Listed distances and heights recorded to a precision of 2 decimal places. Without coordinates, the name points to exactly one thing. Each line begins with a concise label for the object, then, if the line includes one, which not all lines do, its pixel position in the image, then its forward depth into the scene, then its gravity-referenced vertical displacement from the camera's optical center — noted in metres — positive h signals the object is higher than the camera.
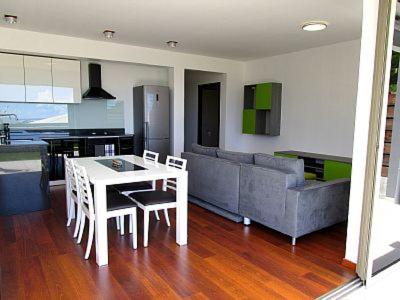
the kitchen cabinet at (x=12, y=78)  4.49 +0.55
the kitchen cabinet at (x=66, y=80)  4.91 +0.57
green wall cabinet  5.64 +0.18
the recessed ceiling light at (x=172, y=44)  4.74 +1.16
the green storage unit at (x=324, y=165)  4.11 -0.68
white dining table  2.50 -0.58
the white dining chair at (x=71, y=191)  3.01 -0.84
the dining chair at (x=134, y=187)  3.30 -0.82
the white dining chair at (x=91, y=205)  2.60 -0.80
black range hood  5.31 +0.51
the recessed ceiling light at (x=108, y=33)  4.14 +1.15
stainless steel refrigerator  5.54 -0.02
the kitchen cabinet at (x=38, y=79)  4.69 +0.56
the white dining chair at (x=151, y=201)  2.86 -0.82
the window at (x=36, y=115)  4.96 -0.01
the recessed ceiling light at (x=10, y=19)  3.53 +1.13
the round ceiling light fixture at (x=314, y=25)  3.68 +1.15
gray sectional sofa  2.85 -0.78
